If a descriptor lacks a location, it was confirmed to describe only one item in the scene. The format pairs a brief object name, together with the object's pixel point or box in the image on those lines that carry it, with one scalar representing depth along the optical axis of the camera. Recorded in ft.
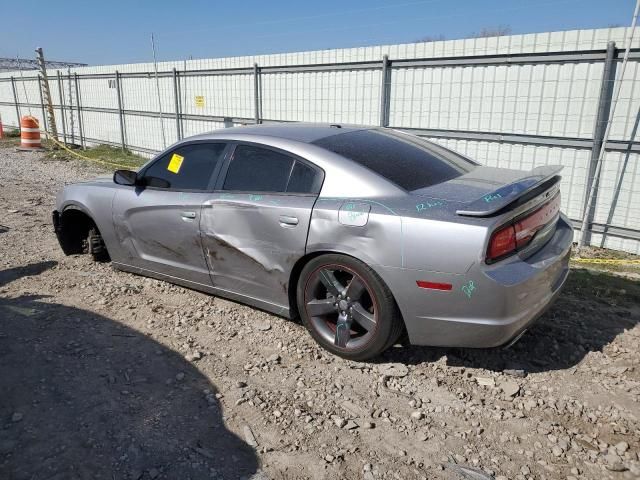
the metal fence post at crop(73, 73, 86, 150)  57.72
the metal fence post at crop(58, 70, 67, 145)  60.85
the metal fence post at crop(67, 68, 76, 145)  59.00
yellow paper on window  14.26
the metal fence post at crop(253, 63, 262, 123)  35.32
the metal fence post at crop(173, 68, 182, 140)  42.78
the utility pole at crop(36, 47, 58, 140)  58.80
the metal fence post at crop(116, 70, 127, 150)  50.49
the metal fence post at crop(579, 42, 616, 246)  19.17
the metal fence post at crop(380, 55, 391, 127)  26.61
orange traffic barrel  55.36
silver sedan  9.52
